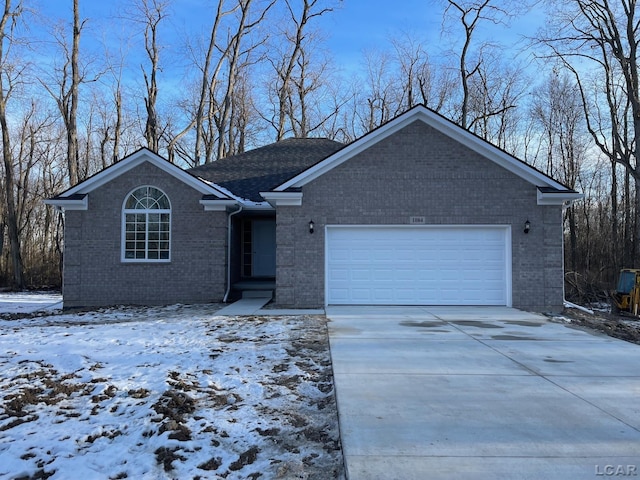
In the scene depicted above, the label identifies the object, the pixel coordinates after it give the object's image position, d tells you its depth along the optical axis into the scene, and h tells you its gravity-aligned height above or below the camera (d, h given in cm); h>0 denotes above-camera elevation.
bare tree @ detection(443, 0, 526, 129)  2664 +1095
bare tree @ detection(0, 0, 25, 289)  2169 +214
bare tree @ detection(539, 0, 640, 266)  2031 +847
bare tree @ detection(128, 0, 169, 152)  2869 +972
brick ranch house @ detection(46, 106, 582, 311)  1180 +66
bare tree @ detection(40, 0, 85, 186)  2328 +814
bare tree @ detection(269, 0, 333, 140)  3036 +1110
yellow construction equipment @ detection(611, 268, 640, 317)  1577 -148
